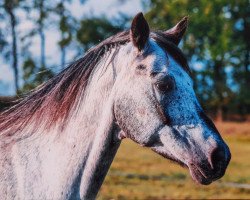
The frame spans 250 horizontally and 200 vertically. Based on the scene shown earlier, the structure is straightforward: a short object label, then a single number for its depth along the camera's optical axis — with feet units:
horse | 9.53
